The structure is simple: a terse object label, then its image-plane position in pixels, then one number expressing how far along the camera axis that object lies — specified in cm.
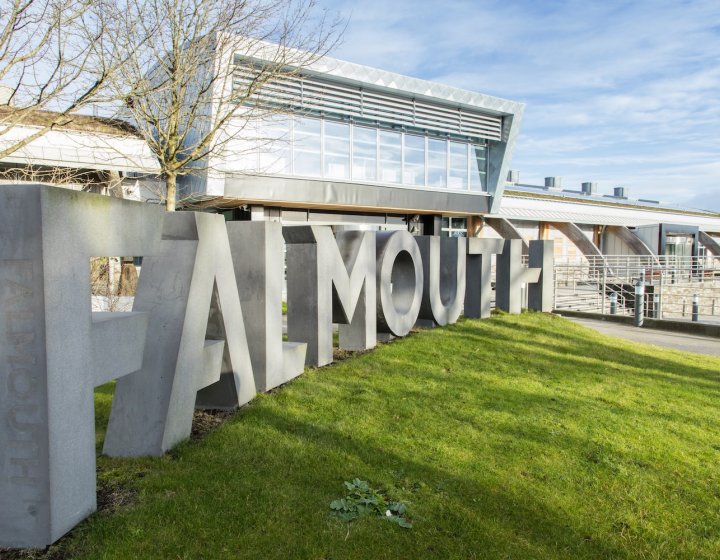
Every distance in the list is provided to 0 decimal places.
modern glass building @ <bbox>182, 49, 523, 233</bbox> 1981
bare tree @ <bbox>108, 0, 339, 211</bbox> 877
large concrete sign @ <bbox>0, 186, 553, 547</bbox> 294
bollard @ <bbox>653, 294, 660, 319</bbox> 1720
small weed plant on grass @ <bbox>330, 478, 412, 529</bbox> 337
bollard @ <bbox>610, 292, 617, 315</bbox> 1769
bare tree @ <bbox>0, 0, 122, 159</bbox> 594
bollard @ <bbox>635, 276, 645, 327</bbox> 1559
